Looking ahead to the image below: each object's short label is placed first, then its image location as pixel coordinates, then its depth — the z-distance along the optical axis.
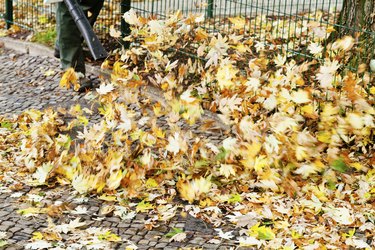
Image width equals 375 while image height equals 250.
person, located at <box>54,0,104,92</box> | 7.93
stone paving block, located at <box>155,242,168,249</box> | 4.91
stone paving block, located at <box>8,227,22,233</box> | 5.08
